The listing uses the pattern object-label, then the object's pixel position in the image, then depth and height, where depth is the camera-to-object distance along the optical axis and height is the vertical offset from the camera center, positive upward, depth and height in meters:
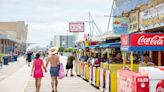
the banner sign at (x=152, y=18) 13.84 +1.03
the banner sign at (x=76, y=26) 74.69 +3.70
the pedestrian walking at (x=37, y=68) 15.59 -0.72
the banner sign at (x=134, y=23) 17.98 +1.05
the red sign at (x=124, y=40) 9.99 +0.18
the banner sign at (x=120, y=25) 18.39 +0.99
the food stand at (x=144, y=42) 9.70 +0.13
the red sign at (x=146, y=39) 9.70 +0.18
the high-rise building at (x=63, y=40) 161.36 +2.86
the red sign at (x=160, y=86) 8.73 -0.76
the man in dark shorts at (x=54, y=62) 15.91 -0.52
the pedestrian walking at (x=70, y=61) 26.53 -0.81
